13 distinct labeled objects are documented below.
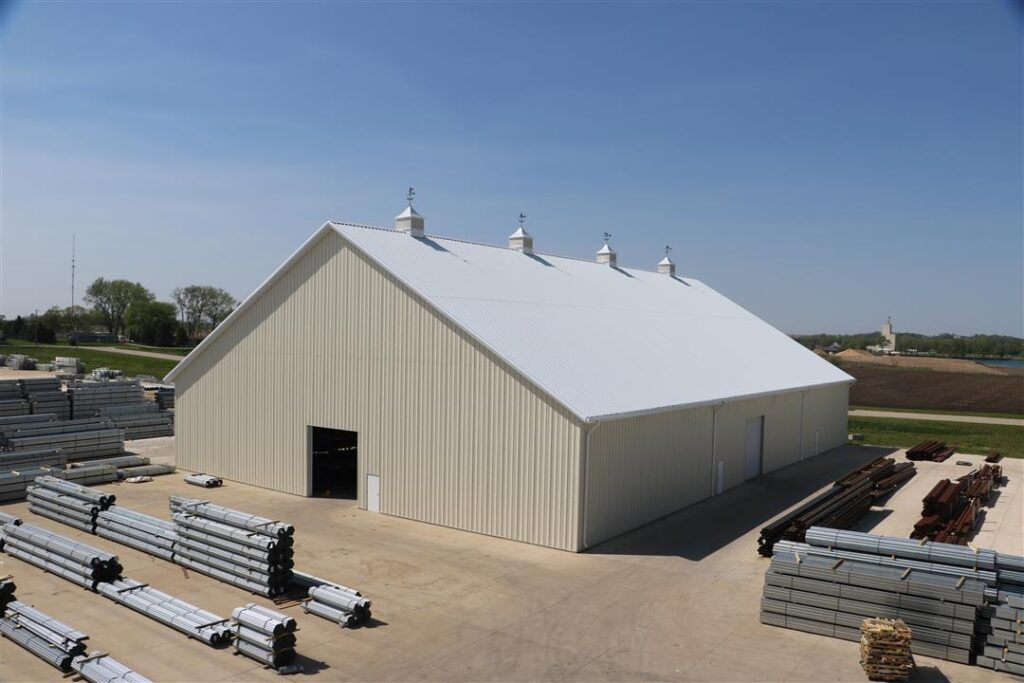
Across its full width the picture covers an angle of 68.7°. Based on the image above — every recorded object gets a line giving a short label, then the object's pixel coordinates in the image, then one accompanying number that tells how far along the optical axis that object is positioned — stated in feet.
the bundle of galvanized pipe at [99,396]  123.95
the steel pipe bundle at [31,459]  84.02
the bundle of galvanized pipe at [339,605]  45.06
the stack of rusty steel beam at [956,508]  66.11
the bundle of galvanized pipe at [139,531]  56.75
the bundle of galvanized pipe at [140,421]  115.44
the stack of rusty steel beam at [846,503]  61.00
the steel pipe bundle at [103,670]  36.99
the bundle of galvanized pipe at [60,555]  50.26
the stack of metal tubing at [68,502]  63.93
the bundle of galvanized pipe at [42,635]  39.47
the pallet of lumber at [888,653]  39.22
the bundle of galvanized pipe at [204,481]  82.17
